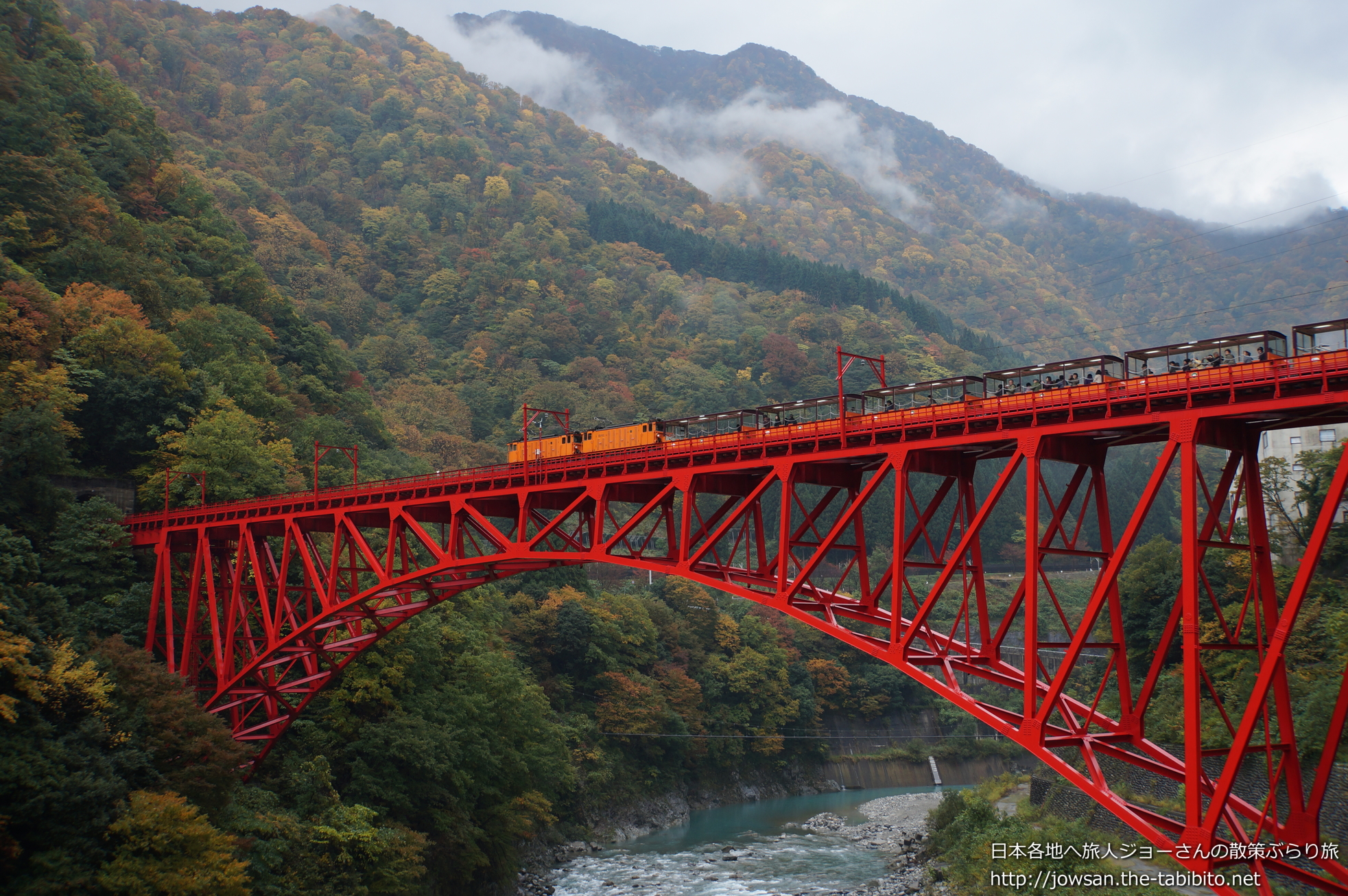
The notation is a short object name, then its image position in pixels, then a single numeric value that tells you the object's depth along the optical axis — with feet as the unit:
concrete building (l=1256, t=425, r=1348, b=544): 191.11
